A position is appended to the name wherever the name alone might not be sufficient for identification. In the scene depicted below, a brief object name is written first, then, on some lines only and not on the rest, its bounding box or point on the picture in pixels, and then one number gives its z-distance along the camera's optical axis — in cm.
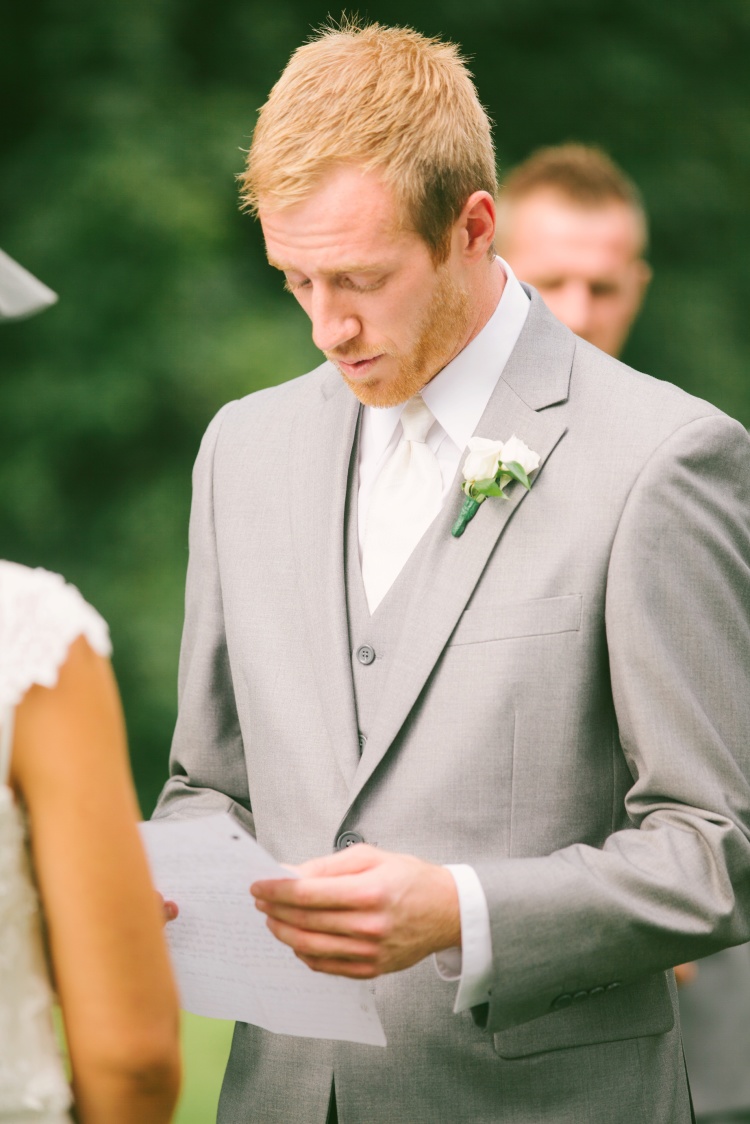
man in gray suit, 294
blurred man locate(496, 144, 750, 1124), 395
